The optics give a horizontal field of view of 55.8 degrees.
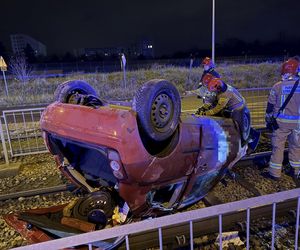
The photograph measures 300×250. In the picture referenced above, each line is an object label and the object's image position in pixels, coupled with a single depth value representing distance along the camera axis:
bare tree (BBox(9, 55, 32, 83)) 24.92
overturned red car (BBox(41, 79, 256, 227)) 2.70
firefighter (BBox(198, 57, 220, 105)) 4.80
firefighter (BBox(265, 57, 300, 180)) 4.94
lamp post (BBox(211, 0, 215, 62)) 16.73
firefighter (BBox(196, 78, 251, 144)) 4.32
